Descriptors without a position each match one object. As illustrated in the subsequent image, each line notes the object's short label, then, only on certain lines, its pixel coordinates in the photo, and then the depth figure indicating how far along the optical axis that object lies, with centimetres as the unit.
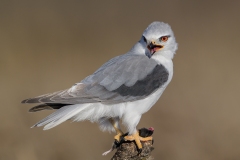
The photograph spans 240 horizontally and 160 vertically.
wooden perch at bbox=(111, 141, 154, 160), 644
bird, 713
